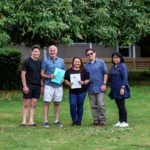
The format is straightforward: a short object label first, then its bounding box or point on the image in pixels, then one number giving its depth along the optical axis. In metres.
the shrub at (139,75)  23.70
